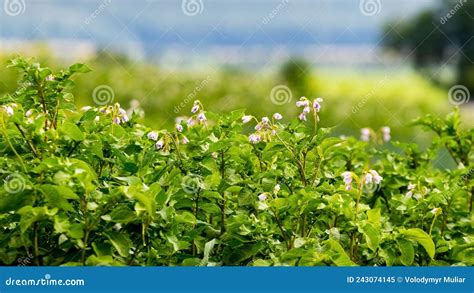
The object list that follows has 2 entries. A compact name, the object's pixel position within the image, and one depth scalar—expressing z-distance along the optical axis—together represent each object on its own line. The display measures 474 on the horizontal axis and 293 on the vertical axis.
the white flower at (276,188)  4.16
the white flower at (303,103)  4.58
